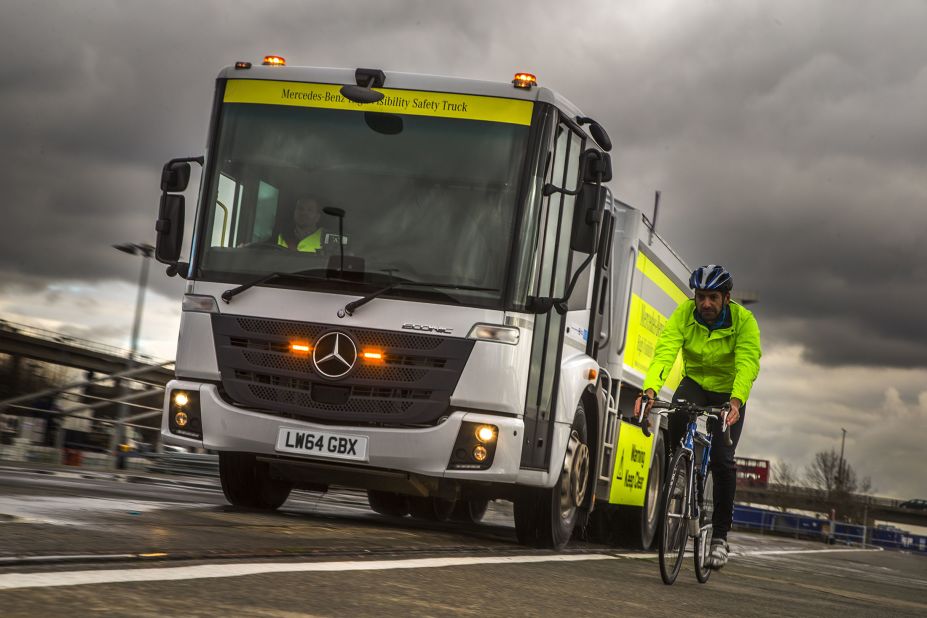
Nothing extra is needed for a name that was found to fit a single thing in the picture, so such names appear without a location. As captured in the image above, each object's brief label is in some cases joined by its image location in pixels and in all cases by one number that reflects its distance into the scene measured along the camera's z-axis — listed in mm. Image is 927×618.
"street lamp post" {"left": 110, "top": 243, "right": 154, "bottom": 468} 36969
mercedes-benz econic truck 9086
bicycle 8375
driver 9297
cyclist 8719
